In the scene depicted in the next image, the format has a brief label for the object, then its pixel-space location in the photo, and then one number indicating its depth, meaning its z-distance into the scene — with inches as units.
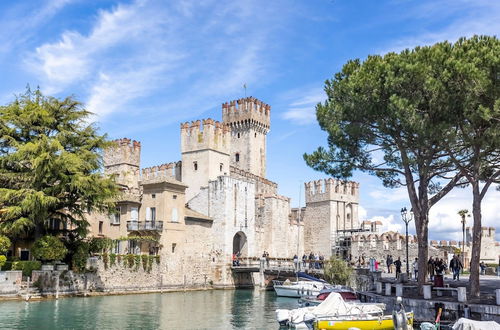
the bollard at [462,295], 753.6
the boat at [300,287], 1322.6
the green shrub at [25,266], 1179.9
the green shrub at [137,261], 1419.8
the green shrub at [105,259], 1341.0
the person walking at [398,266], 1181.0
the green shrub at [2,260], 1143.0
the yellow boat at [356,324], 739.4
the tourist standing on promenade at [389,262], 1571.1
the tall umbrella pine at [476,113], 722.2
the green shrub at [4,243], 1154.7
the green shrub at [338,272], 1492.4
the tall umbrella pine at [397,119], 770.8
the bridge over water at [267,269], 1610.1
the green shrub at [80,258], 1278.3
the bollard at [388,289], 924.7
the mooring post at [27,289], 1118.6
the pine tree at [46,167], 1170.0
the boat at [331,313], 750.5
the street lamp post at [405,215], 1064.2
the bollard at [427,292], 812.1
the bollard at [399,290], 873.6
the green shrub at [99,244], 1332.4
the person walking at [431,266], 1153.8
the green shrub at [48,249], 1189.7
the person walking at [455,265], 1120.8
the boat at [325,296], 1013.0
